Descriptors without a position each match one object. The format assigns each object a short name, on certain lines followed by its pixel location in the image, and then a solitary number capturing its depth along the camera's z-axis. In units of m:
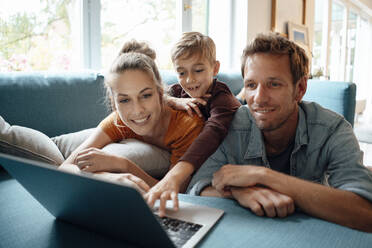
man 0.77
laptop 0.46
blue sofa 1.51
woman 1.10
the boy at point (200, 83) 1.36
